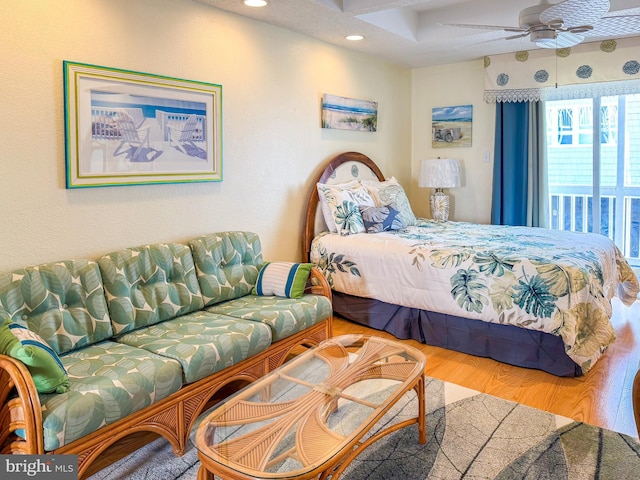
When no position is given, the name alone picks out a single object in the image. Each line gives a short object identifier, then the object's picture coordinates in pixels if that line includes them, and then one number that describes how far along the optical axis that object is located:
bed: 3.01
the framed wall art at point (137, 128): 2.60
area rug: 2.08
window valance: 4.30
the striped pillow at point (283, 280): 3.16
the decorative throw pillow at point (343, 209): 4.05
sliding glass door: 4.71
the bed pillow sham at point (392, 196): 4.45
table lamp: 5.02
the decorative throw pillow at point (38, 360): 1.78
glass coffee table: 1.59
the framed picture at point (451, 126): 5.29
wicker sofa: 1.81
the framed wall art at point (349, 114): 4.33
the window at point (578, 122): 4.76
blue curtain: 4.88
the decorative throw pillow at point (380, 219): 4.14
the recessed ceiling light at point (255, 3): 3.16
